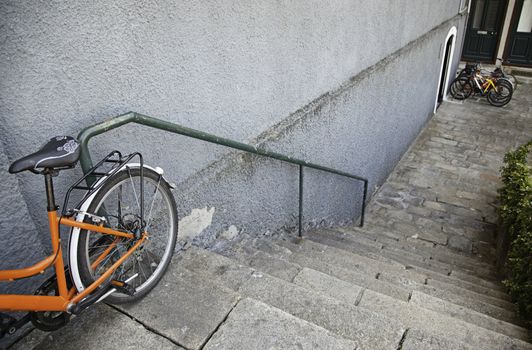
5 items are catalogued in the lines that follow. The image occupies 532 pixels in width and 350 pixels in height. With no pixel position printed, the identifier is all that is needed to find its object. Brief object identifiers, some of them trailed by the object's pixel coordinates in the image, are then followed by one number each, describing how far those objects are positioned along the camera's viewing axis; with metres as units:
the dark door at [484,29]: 15.91
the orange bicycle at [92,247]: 1.73
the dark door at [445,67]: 12.91
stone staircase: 2.05
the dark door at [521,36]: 15.37
